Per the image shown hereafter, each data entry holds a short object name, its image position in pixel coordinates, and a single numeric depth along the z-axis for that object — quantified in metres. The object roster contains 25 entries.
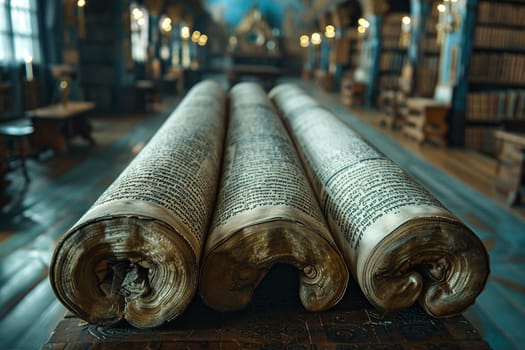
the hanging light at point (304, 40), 23.64
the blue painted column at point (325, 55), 18.25
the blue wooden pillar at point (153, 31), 12.08
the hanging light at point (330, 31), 15.47
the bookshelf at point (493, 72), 6.48
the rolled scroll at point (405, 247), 1.07
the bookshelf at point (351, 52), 14.85
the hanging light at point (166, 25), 13.20
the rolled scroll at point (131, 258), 1.01
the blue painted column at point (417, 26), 8.11
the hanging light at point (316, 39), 19.52
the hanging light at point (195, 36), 19.93
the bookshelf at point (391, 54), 11.15
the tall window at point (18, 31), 7.22
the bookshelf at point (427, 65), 8.38
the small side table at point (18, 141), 4.15
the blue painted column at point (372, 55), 10.53
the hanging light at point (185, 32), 15.43
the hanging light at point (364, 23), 10.92
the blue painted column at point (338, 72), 14.57
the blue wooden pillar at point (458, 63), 6.20
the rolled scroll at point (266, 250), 1.09
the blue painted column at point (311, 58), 22.19
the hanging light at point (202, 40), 21.96
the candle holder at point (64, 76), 5.61
